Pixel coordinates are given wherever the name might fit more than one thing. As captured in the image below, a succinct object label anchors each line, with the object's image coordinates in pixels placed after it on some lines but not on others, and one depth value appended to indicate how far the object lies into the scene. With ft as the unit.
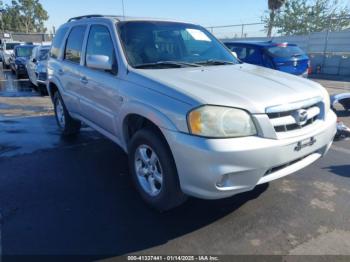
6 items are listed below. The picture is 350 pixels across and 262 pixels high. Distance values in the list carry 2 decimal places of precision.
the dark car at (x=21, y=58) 50.42
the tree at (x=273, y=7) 91.58
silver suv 8.68
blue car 28.48
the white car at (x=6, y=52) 72.59
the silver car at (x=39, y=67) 33.13
